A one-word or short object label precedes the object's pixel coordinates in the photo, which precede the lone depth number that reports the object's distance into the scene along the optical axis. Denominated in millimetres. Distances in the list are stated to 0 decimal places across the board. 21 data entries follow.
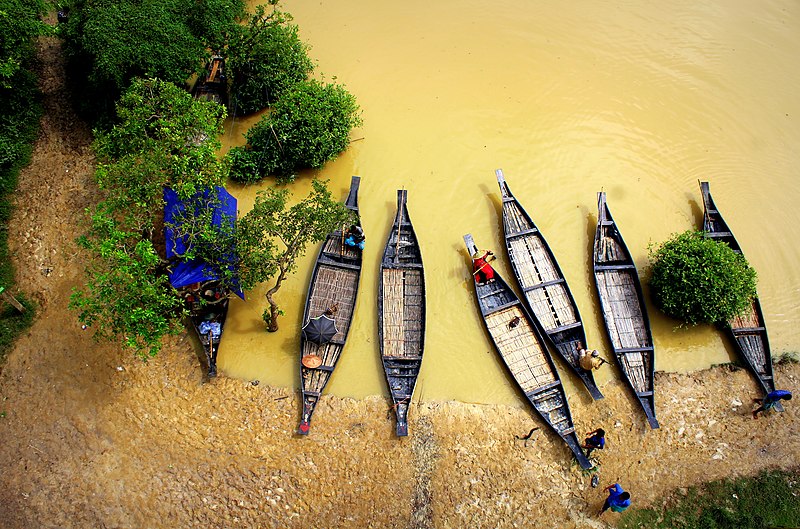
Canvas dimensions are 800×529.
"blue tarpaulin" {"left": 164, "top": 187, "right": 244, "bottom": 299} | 11938
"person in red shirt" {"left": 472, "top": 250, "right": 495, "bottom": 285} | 13070
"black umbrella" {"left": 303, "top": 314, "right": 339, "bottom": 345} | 11883
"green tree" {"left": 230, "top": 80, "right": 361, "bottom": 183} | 13977
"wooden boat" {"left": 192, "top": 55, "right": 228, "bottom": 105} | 15914
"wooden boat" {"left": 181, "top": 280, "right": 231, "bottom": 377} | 12080
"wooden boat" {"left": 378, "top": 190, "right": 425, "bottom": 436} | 12047
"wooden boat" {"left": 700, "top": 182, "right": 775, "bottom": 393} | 12523
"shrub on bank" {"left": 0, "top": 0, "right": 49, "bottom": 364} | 12469
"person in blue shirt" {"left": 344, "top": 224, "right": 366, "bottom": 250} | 13320
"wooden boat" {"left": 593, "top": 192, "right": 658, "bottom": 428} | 12305
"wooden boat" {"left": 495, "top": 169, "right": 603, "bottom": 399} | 12625
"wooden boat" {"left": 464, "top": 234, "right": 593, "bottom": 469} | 11786
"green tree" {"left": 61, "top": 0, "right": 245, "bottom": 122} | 13711
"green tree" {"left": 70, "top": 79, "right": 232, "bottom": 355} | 10633
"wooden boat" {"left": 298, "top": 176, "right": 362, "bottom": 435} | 11969
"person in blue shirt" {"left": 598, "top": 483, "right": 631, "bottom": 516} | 10430
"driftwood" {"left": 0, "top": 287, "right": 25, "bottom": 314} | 12102
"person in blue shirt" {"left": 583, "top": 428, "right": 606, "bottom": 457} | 11117
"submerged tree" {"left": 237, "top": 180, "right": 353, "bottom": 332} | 11617
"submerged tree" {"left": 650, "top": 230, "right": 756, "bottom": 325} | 12203
